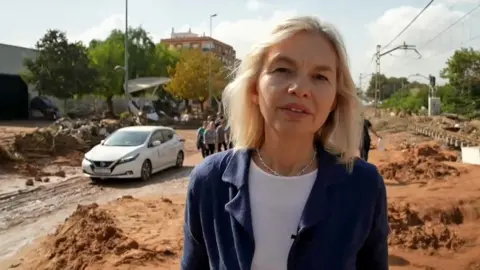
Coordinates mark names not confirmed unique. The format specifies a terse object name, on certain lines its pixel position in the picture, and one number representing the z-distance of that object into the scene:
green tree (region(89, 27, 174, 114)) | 47.38
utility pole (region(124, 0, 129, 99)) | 33.44
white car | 13.43
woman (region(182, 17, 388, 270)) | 1.57
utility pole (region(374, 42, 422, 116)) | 37.72
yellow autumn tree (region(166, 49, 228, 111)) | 51.47
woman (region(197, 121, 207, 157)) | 17.64
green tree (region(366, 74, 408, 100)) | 102.69
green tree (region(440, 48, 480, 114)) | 44.62
